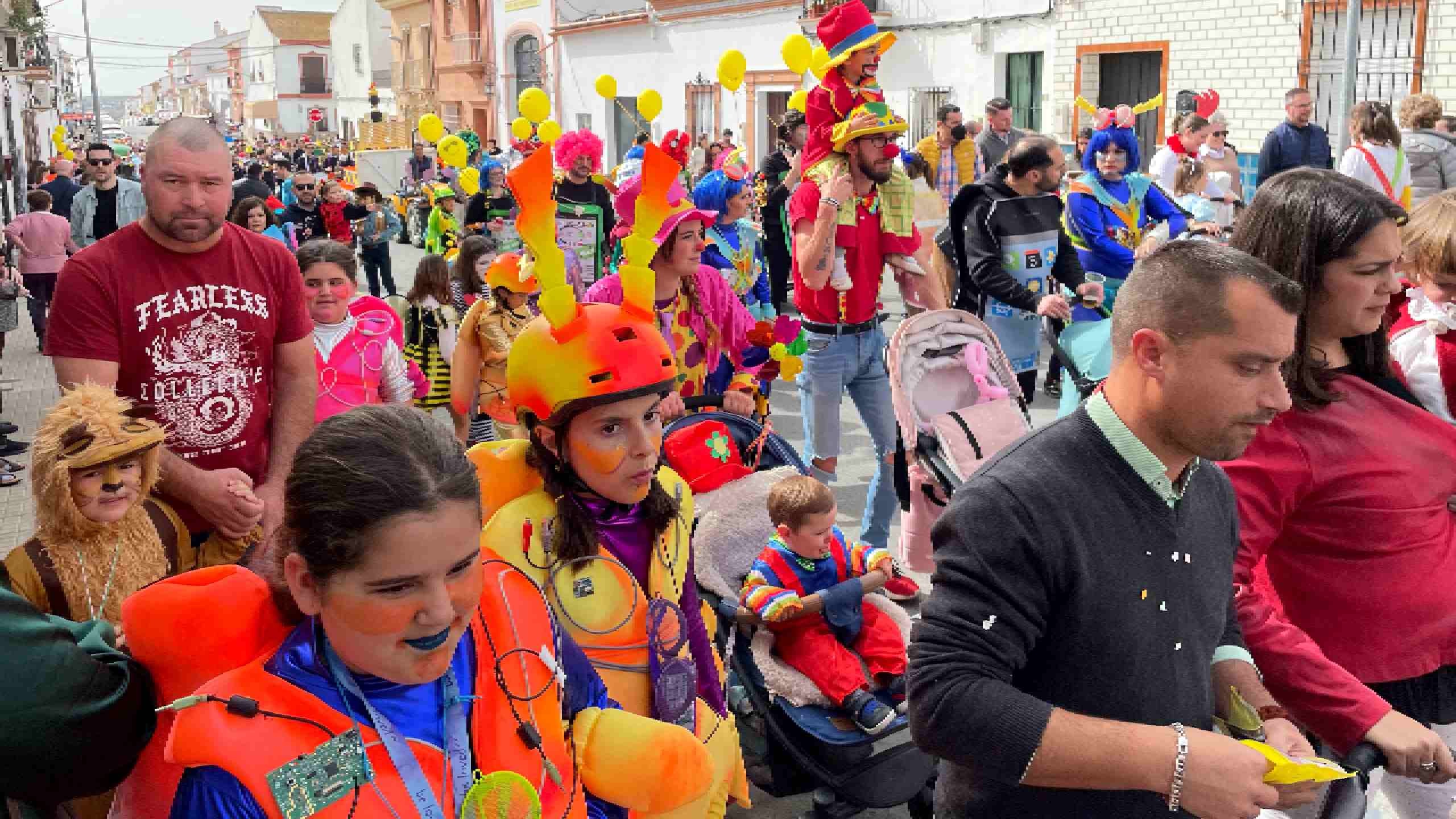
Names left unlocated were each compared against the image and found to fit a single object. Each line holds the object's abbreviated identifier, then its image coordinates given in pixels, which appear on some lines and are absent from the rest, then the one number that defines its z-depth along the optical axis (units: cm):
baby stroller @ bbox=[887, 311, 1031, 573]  454
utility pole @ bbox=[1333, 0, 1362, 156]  1195
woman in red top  249
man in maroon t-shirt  327
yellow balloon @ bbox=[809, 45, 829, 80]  582
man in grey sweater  186
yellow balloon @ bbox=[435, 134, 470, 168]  1145
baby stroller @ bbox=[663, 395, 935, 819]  358
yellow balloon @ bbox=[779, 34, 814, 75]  680
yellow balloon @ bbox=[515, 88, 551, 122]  969
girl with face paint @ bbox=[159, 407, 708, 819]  156
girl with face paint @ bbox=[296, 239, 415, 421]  524
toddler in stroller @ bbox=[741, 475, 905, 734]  372
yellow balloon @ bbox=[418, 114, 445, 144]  1198
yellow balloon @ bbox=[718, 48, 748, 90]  784
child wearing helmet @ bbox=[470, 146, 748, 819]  268
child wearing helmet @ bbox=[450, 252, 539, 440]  566
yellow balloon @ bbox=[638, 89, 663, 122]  1030
